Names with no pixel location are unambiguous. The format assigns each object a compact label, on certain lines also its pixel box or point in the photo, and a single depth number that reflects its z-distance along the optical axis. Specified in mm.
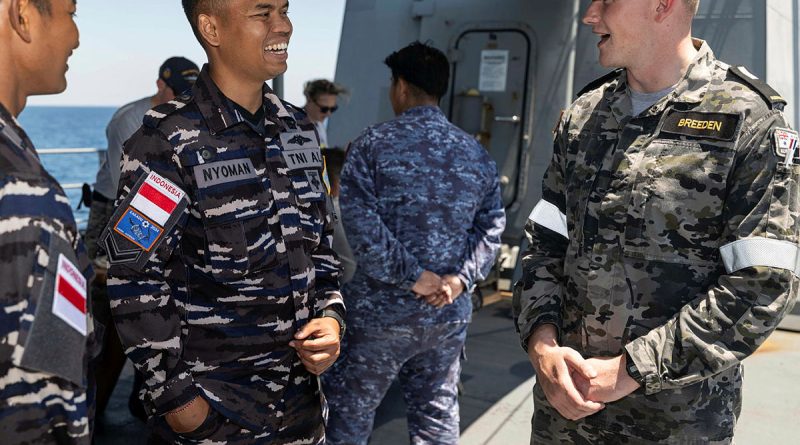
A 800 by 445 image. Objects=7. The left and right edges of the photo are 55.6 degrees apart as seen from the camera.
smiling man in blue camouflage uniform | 1709
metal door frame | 5457
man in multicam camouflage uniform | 1529
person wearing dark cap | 3318
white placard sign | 5586
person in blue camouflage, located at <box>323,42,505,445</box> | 2611
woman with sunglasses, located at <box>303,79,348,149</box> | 5102
